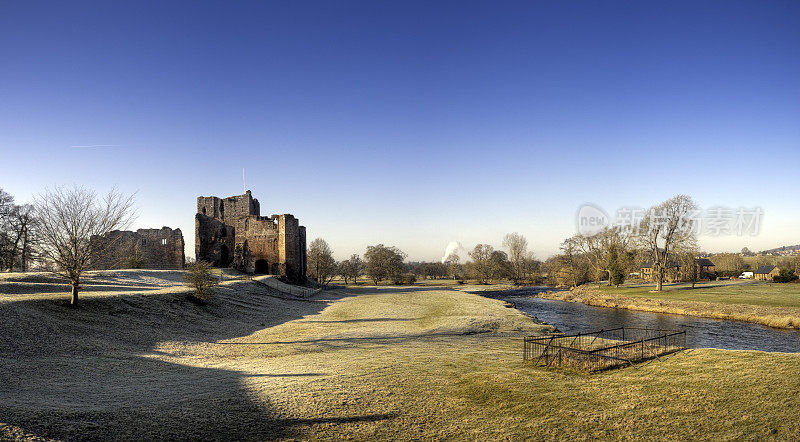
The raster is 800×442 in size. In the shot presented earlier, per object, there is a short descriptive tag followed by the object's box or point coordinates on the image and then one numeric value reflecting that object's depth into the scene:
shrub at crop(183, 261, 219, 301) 28.30
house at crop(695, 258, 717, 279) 87.00
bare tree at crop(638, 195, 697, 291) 51.69
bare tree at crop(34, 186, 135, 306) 19.44
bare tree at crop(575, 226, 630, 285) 63.20
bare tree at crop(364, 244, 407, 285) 90.94
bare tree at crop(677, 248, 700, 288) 50.97
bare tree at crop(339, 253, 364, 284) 93.29
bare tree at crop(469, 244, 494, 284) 102.88
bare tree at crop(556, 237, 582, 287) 77.10
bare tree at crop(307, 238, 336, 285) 82.38
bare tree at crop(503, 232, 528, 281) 104.88
